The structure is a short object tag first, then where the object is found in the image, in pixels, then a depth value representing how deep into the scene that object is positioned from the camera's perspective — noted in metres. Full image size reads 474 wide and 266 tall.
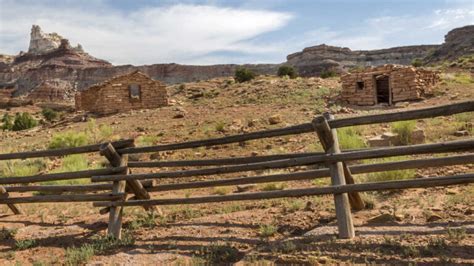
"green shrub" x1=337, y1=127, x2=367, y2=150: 9.20
